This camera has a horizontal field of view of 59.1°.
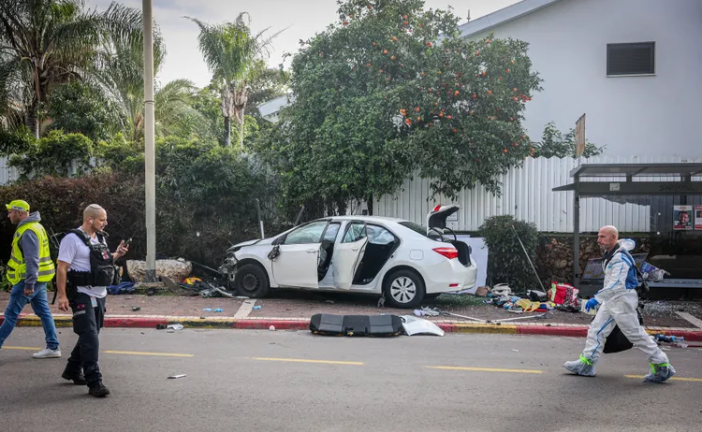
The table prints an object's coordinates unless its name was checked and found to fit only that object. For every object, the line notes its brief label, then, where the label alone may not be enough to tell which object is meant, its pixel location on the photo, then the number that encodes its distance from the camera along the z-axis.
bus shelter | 11.03
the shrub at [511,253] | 12.20
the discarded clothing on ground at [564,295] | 10.70
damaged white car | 10.16
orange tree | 12.41
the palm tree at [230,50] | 20.50
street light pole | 12.05
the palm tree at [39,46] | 19.48
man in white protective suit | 6.15
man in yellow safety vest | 6.71
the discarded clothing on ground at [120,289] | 11.83
